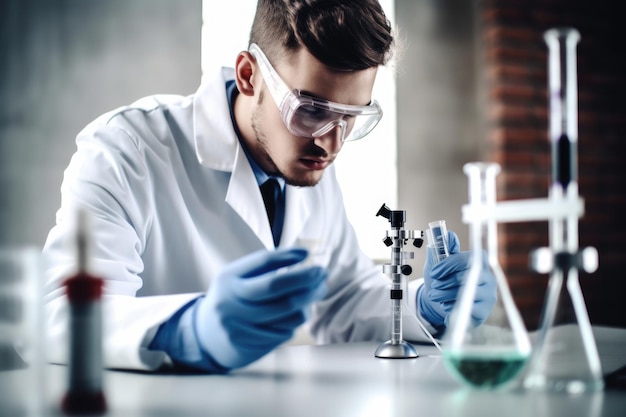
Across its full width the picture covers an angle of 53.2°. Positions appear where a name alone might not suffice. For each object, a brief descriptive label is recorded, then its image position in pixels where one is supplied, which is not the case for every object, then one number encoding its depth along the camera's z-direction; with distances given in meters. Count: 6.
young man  1.47
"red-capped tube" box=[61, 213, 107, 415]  0.77
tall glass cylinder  0.86
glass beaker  0.82
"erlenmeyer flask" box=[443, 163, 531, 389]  0.85
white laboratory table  0.83
